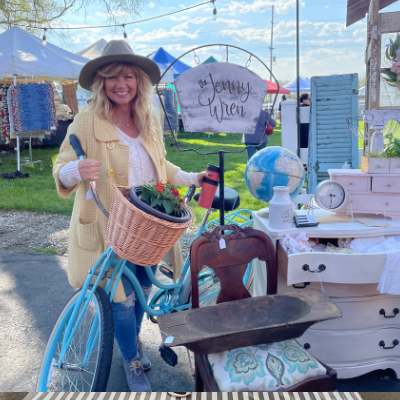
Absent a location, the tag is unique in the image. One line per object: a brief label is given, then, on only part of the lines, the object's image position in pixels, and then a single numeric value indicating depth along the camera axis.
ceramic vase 2.26
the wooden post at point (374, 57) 2.73
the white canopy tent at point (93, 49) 12.57
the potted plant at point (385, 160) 2.35
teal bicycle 1.91
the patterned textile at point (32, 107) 8.55
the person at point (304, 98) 9.59
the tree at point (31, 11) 14.49
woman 2.18
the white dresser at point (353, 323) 2.27
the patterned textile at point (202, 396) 1.40
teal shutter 3.28
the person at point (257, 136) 7.39
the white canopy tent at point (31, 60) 8.23
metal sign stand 2.31
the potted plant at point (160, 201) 1.71
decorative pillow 1.67
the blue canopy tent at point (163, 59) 13.06
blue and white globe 2.40
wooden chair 2.10
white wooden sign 2.28
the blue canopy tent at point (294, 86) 26.18
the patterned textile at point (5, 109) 8.66
